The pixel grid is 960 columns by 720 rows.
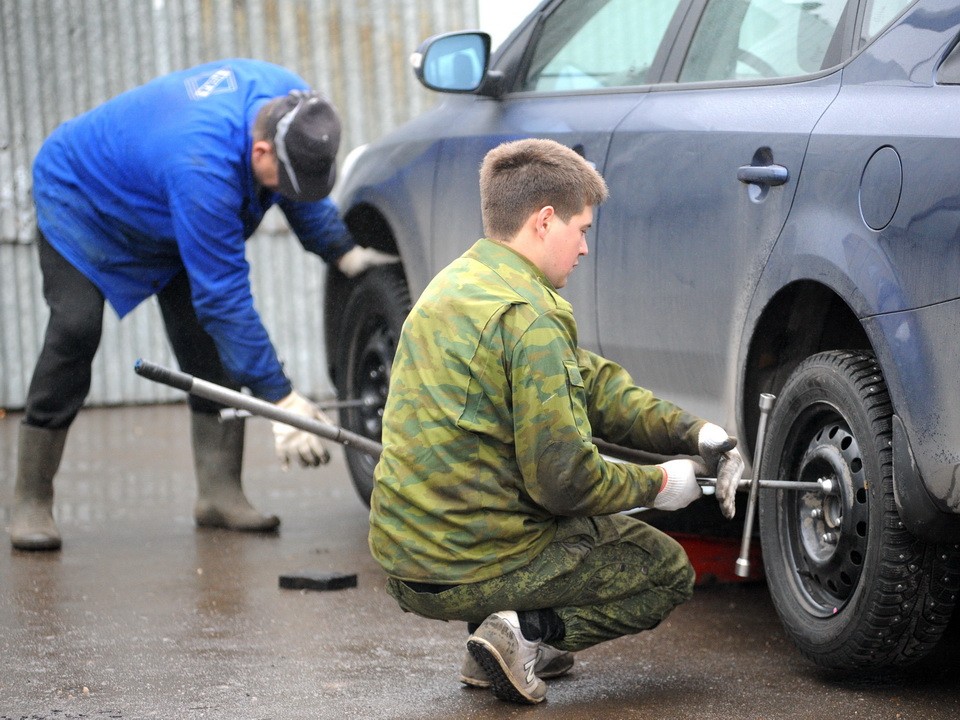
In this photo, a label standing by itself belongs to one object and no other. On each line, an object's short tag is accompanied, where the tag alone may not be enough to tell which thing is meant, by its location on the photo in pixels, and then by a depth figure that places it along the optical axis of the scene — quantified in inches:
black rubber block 301.0
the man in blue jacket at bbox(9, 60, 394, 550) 311.6
